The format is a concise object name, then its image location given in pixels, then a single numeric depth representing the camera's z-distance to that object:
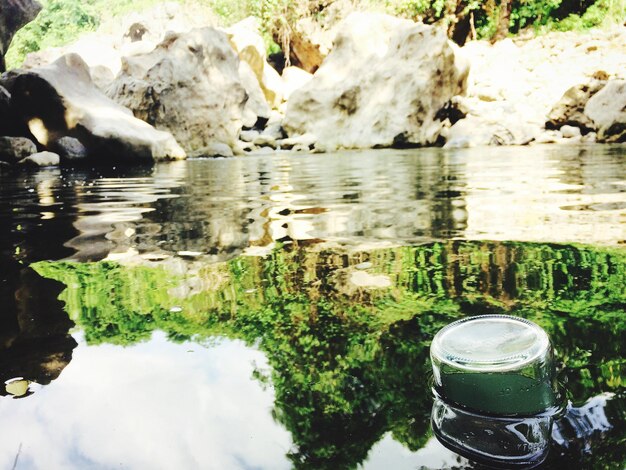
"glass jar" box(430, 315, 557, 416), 0.69
